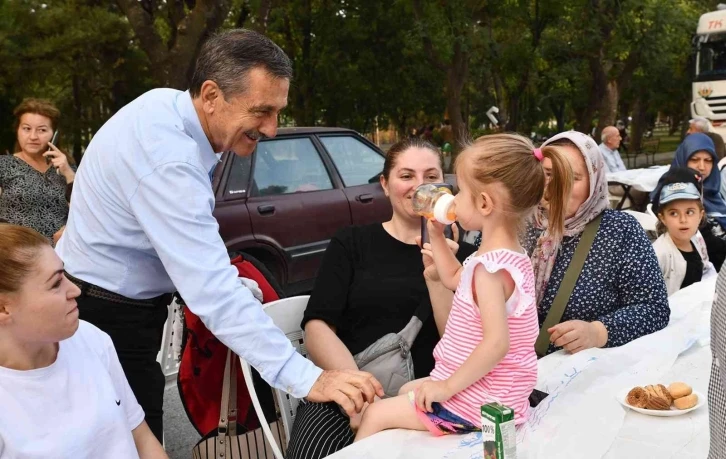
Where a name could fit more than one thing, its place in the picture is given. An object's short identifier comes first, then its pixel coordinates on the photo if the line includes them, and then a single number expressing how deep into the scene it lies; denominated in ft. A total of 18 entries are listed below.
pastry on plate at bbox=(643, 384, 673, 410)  6.34
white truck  52.75
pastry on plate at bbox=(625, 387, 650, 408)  6.42
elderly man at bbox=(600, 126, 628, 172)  33.04
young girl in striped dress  6.11
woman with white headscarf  8.98
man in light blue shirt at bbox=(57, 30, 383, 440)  6.56
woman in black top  8.02
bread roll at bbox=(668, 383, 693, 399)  6.41
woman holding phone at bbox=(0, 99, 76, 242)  16.46
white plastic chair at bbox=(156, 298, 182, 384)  9.97
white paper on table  5.86
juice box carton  4.81
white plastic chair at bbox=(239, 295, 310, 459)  7.63
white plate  6.25
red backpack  7.93
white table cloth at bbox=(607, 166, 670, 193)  27.30
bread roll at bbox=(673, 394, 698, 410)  6.33
